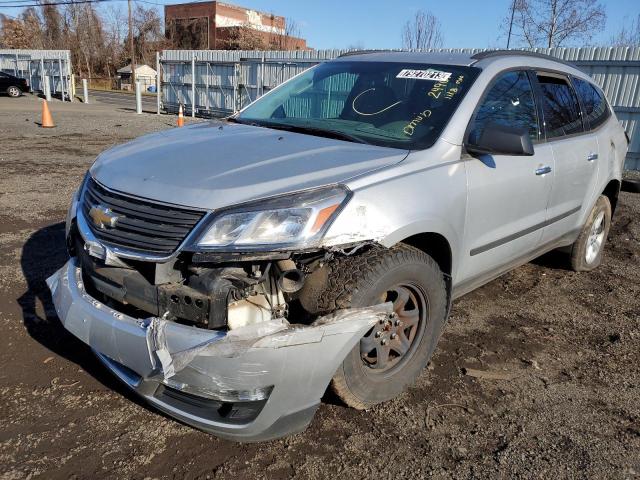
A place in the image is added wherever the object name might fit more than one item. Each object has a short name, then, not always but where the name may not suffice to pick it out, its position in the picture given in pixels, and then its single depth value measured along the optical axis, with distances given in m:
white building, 55.59
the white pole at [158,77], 23.47
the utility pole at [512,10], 25.76
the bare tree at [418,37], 26.74
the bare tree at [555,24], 25.67
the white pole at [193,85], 22.24
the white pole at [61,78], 28.35
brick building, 52.94
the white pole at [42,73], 29.22
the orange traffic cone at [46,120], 15.49
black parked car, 28.14
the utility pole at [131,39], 48.81
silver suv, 2.19
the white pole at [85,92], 26.58
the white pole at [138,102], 22.21
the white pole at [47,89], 27.54
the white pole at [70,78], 28.30
